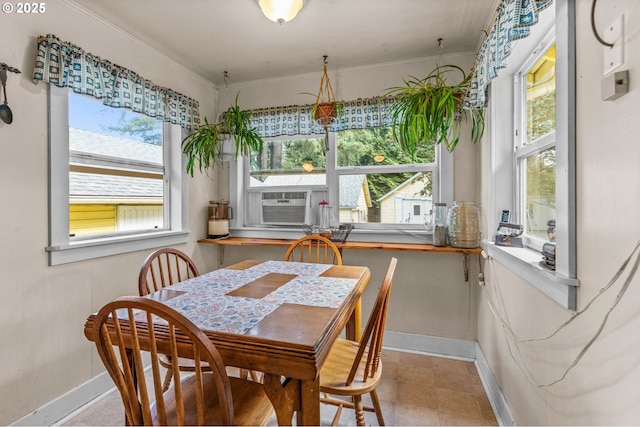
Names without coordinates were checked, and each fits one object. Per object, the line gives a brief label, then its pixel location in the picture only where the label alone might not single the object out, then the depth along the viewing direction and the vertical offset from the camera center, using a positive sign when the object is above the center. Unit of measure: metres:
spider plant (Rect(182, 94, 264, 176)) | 2.66 +0.64
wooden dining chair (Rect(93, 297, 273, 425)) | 0.87 -0.48
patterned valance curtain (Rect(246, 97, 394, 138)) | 2.55 +0.81
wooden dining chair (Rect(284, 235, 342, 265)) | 2.33 -0.34
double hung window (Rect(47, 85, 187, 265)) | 1.81 +0.23
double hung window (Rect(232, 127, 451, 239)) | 2.66 +0.32
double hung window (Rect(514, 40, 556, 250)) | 1.51 +0.35
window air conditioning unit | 2.97 +0.05
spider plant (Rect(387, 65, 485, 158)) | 1.98 +0.63
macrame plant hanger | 2.41 +0.82
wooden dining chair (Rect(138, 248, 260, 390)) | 1.57 -0.41
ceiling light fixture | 1.66 +1.09
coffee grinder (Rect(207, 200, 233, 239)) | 2.92 -0.06
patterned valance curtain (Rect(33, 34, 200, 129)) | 1.69 +0.83
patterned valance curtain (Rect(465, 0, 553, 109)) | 1.29 +0.80
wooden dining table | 0.95 -0.39
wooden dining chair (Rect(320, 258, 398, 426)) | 1.26 -0.71
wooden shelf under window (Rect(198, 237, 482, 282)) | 2.30 -0.26
